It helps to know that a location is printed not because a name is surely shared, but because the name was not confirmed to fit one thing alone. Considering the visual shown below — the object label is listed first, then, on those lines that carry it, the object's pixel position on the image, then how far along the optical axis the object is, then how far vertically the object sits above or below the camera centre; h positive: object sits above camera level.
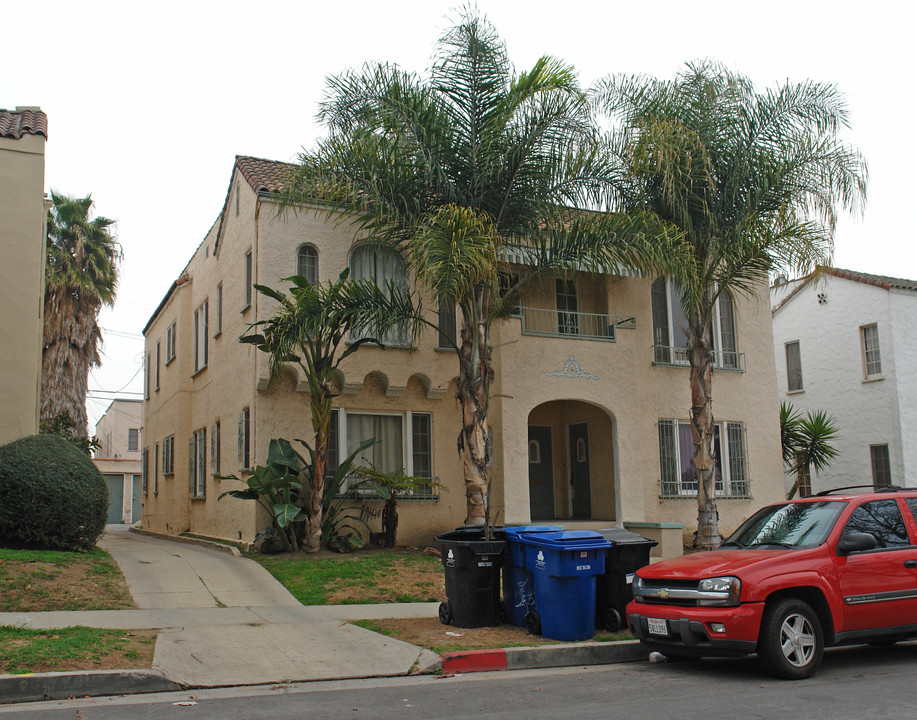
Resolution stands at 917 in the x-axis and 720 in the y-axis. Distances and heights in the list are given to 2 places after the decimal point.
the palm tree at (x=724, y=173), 15.89 +5.45
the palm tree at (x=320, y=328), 14.11 +2.44
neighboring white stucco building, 24.09 +2.78
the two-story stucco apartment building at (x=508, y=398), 16.53 +1.57
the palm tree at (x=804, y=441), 21.64 +0.65
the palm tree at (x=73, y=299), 25.56 +5.48
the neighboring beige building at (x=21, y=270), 14.97 +3.71
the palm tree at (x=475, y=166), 14.28 +5.02
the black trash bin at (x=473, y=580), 9.75 -1.15
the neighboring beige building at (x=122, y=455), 39.78 +1.64
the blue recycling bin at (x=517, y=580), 9.76 -1.17
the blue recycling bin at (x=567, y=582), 9.15 -1.13
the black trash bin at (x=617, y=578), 9.66 -1.15
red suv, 7.67 -1.08
